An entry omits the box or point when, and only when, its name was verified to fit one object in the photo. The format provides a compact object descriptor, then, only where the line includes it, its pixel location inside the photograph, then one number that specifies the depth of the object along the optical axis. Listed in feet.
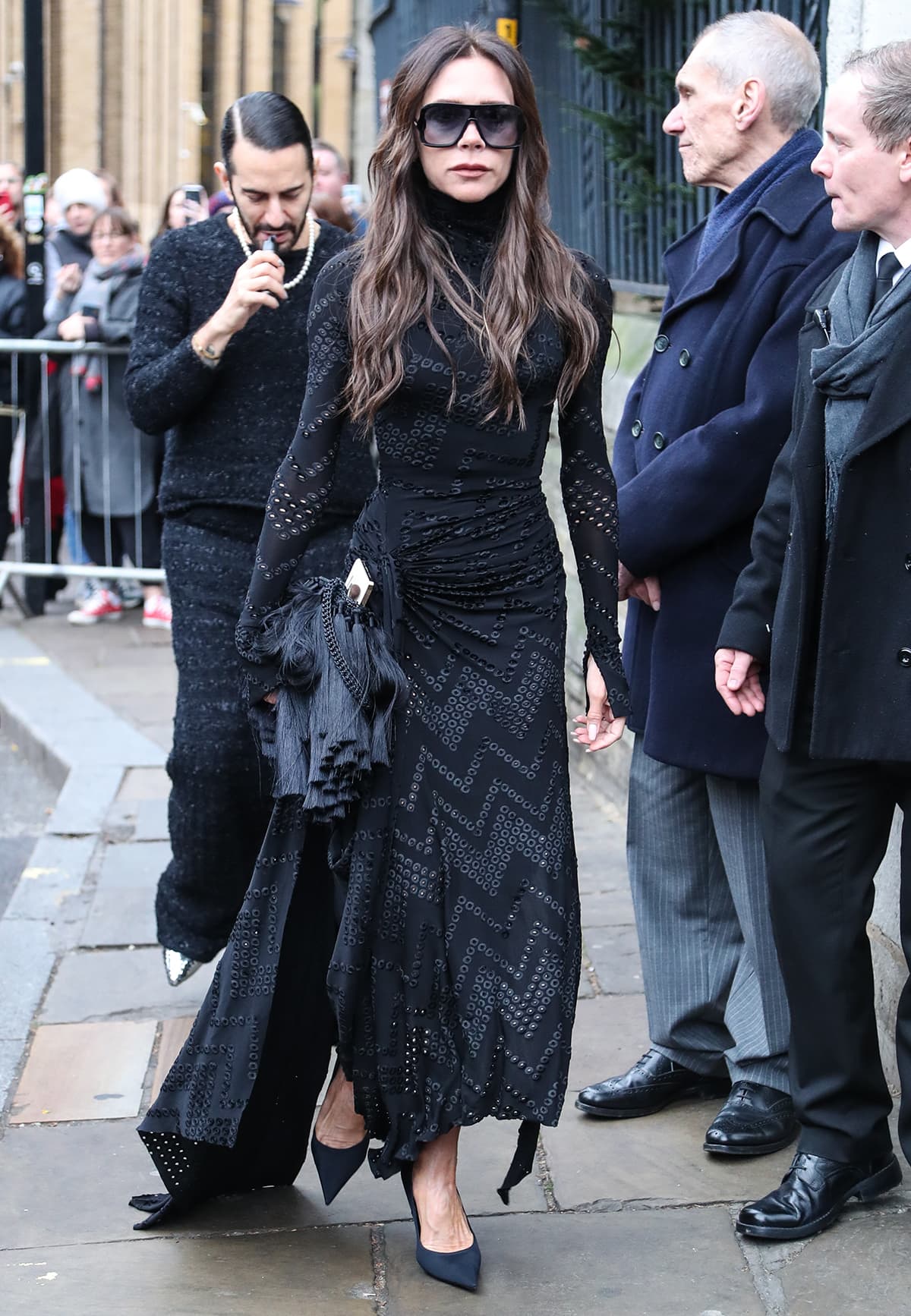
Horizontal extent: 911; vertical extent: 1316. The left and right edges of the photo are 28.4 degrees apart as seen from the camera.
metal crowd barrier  29.63
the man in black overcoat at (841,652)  9.49
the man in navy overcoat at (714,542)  11.10
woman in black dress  9.78
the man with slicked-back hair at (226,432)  13.00
